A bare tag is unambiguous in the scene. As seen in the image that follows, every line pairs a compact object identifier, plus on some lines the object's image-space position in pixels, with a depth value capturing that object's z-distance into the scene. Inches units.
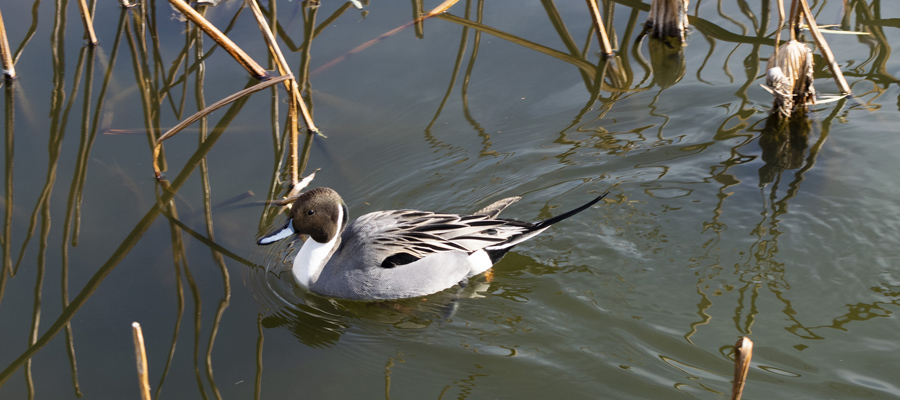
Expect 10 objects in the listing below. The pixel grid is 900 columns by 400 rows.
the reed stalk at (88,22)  519.5
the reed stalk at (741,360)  189.5
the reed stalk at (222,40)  371.9
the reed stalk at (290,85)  409.7
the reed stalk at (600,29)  501.1
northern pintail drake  366.9
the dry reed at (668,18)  536.7
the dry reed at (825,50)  423.5
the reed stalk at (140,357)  203.5
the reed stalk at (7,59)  508.1
